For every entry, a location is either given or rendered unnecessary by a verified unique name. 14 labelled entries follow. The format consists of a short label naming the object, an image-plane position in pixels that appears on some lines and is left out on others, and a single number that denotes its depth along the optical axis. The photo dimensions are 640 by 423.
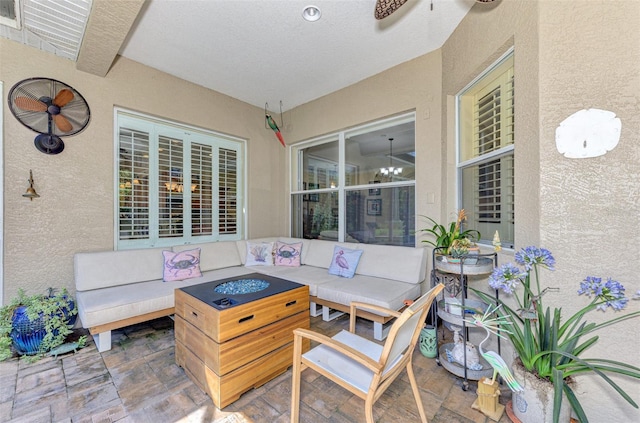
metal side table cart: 1.84
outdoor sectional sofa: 2.27
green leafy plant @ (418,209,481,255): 2.01
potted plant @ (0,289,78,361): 2.11
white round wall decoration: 1.40
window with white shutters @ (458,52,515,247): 2.04
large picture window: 3.29
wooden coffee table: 1.61
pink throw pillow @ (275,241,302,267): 3.64
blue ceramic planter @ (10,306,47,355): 2.11
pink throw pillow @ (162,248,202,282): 2.89
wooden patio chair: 1.17
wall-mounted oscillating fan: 2.44
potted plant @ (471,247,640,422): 1.24
